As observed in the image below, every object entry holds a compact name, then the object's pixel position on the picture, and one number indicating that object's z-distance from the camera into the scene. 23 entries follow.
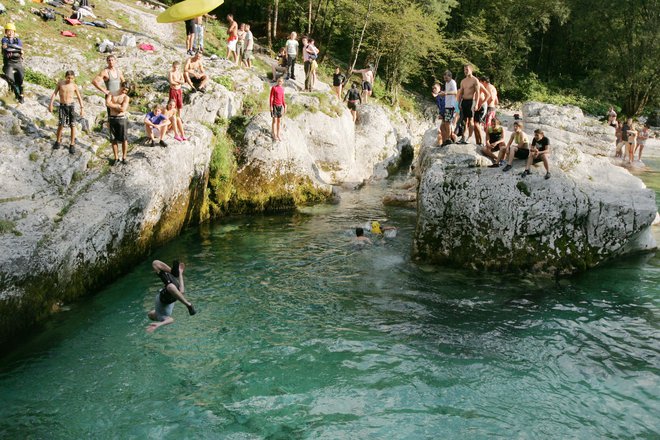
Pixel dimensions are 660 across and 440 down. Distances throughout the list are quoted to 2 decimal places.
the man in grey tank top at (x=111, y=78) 14.38
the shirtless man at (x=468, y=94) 14.23
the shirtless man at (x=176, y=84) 15.76
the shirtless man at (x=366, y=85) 28.92
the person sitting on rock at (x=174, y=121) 14.79
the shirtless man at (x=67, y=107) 12.87
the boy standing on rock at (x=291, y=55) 22.67
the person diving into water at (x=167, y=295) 8.49
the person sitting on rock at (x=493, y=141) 14.71
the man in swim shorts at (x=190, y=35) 20.91
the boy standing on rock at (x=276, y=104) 18.23
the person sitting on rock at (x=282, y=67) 24.01
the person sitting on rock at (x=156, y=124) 14.41
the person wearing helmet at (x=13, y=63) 13.71
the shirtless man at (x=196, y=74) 17.87
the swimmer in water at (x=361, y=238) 14.96
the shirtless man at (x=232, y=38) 22.38
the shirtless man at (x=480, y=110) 14.90
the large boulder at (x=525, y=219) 12.84
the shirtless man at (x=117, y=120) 13.22
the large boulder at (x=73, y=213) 9.71
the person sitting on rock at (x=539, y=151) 13.10
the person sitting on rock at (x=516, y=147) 13.59
